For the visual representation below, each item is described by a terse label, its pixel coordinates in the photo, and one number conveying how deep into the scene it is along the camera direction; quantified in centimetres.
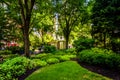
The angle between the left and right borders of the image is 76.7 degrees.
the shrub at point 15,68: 343
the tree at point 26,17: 670
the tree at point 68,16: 1150
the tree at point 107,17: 551
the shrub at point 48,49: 1088
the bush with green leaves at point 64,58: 572
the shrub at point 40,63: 492
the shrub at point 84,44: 626
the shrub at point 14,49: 1201
